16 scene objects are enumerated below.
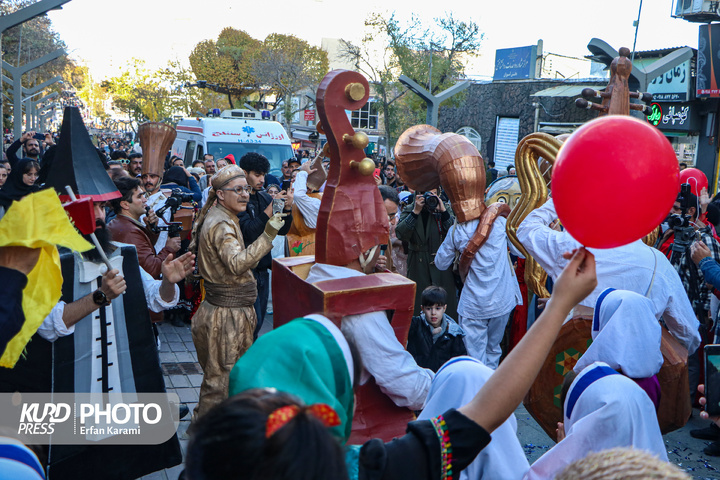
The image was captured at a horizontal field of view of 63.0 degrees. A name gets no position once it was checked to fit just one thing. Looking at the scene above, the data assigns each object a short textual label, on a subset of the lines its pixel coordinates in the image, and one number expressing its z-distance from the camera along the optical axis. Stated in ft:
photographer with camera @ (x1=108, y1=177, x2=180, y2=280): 15.06
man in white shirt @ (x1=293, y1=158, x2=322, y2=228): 20.52
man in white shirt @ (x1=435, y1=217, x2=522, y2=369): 16.94
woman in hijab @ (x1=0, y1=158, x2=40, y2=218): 21.71
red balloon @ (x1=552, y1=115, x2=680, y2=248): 5.56
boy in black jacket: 14.56
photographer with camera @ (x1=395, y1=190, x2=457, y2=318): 19.61
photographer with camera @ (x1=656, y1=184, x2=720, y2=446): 14.84
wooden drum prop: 10.03
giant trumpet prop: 16.06
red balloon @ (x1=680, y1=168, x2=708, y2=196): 19.33
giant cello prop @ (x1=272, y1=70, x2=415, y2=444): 8.79
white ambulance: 40.22
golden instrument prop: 12.84
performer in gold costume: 12.99
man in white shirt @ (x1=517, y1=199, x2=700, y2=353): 11.00
